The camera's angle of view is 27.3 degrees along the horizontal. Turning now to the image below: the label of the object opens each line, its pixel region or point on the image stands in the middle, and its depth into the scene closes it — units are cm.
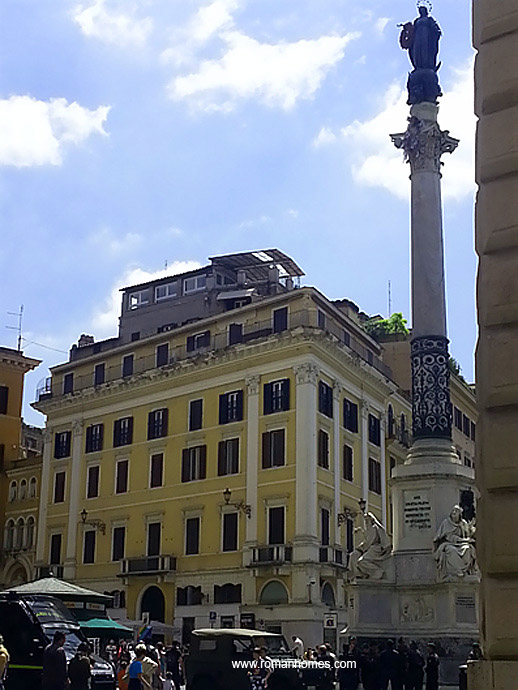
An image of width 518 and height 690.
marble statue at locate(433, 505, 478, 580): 2531
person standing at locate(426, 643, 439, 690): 2172
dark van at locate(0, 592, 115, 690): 1970
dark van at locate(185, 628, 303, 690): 2188
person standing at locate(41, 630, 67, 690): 1653
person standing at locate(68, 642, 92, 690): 1769
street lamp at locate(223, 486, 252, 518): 4746
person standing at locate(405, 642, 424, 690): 2250
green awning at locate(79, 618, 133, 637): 2844
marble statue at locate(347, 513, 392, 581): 2644
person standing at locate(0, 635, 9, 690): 1245
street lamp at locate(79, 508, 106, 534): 5394
